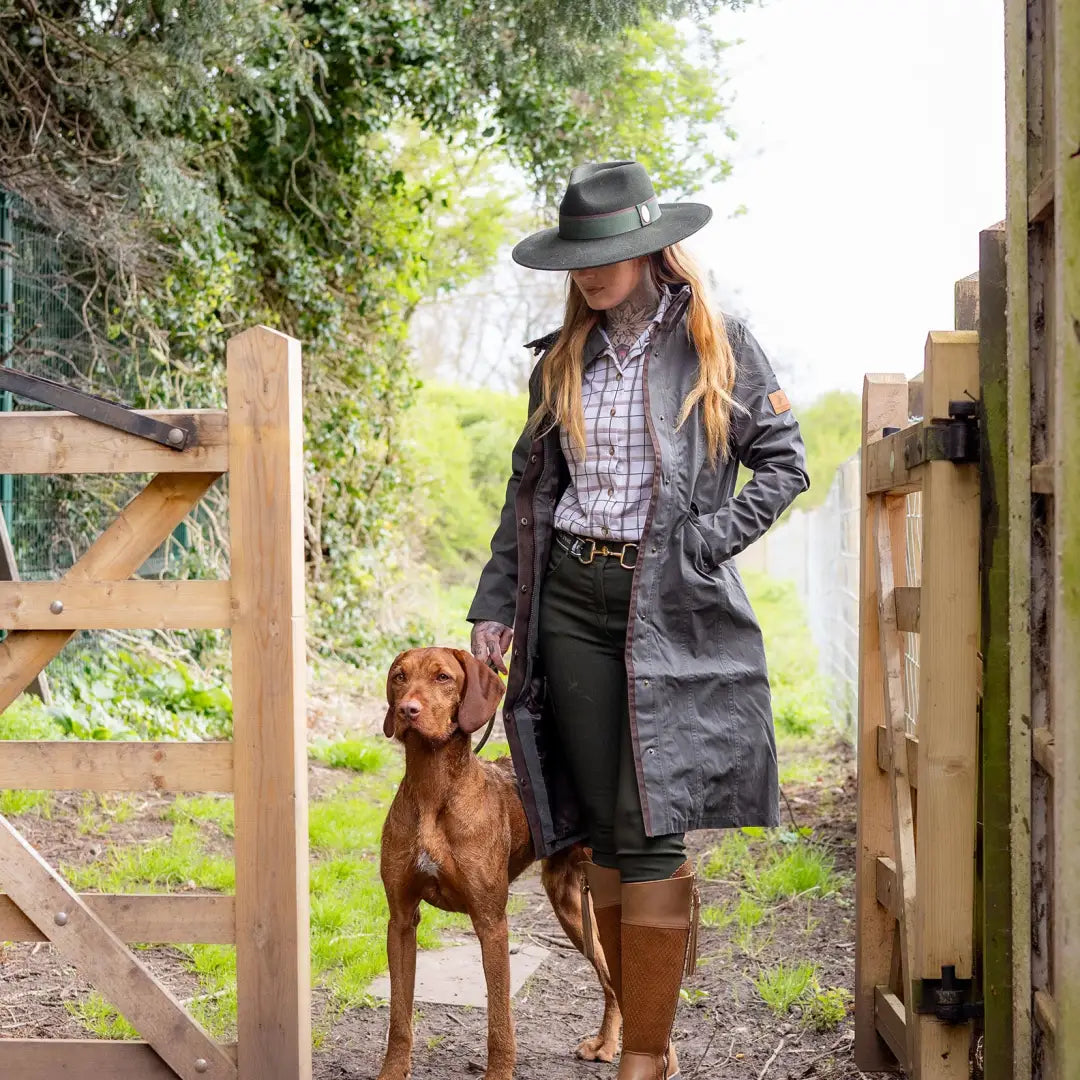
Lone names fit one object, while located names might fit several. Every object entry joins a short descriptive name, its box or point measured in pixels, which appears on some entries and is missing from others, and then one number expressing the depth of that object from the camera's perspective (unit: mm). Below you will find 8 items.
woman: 2834
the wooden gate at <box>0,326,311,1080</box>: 2809
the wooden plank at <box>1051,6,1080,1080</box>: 1946
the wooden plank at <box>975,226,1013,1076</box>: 2303
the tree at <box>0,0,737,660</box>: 6324
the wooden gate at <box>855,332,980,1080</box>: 2539
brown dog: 2926
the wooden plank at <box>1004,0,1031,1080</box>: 2215
